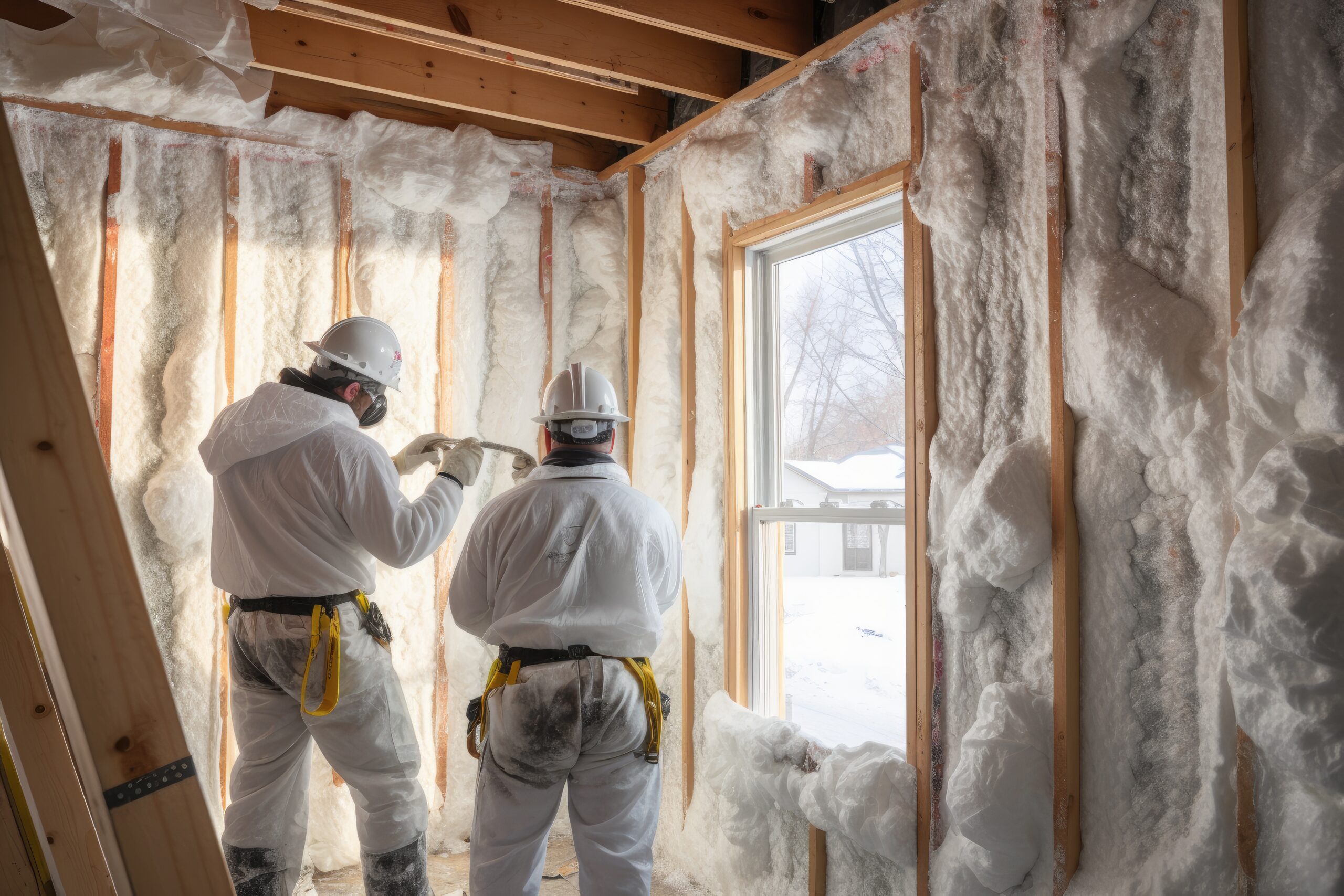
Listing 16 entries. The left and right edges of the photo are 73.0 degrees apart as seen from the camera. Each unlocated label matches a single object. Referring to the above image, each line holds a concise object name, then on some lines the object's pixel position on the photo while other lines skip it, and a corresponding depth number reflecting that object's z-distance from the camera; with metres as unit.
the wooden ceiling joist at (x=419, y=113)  3.07
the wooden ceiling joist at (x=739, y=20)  2.34
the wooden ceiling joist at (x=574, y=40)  2.51
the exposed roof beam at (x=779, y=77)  2.20
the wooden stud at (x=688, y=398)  2.99
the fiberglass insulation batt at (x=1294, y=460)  1.33
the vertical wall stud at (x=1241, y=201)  1.50
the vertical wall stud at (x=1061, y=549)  1.78
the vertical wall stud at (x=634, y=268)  3.34
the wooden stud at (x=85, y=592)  0.96
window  2.38
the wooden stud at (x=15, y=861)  1.29
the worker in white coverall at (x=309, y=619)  2.26
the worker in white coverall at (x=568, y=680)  2.05
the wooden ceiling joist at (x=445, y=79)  2.72
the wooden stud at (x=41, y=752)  1.15
